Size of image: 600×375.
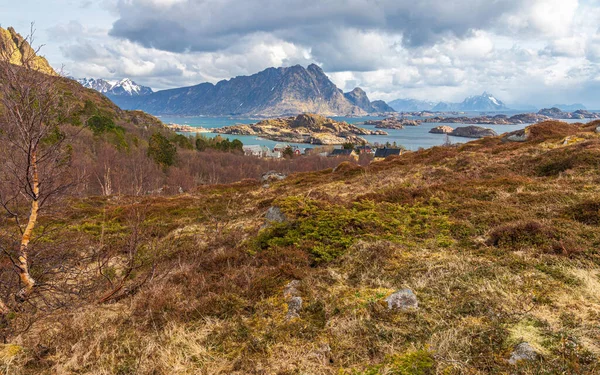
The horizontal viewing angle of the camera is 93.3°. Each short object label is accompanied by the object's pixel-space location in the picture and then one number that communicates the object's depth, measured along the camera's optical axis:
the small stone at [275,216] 12.09
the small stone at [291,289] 6.05
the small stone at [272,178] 33.58
